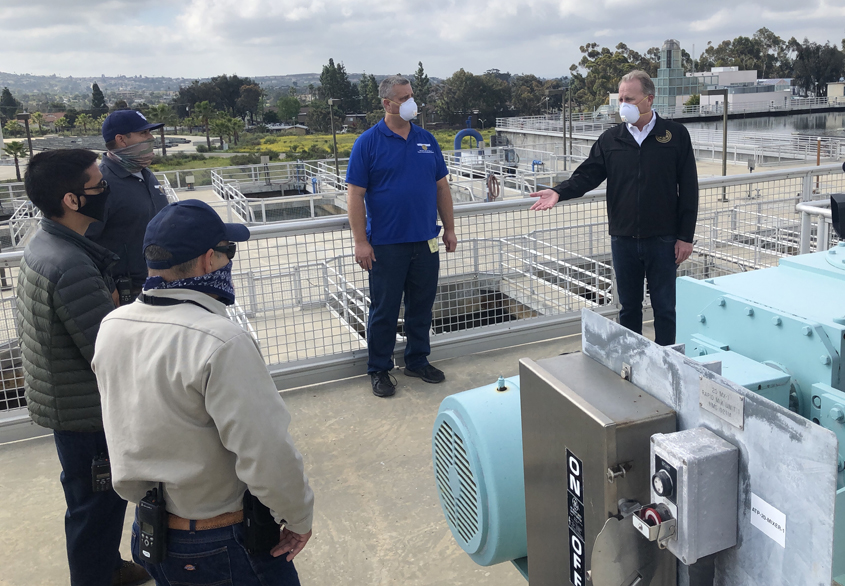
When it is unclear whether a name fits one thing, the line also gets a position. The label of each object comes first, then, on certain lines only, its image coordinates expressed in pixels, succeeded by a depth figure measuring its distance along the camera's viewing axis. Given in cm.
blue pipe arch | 3403
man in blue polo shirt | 402
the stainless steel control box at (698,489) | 126
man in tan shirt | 163
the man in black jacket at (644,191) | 374
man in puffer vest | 229
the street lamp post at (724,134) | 2302
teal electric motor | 204
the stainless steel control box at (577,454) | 144
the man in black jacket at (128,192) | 310
